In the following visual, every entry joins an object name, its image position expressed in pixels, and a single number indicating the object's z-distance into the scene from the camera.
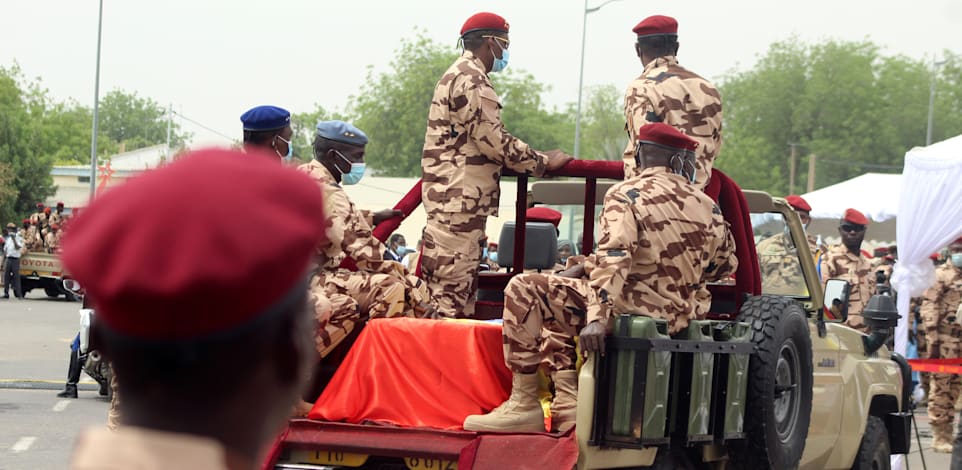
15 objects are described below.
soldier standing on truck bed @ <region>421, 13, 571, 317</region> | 7.25
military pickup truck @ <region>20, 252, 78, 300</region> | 29.45
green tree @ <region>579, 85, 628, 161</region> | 88.49
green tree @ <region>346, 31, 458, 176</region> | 68.31
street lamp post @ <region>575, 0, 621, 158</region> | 39.40
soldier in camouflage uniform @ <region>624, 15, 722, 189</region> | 7.34
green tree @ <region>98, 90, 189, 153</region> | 151.50
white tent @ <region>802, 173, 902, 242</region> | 25.39
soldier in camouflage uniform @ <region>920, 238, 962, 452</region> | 14.10
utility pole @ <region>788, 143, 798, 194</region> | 77.25
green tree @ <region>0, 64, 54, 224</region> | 53.53
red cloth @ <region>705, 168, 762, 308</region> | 7.01
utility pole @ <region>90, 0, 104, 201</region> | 40.96
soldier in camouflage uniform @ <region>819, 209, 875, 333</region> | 13.14
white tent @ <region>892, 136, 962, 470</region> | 13.62
